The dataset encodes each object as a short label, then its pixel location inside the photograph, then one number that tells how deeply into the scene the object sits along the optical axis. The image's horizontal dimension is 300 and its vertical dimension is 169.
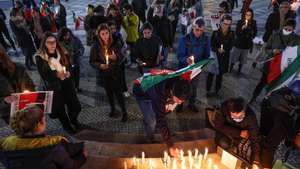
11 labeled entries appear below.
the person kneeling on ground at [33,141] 2.98
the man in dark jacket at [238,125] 3.85
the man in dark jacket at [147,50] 5.98
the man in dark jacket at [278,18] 7.57
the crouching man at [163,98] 3.48
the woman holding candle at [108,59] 5.44
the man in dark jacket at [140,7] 11.33
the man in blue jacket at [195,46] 5.70
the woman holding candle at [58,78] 4.85
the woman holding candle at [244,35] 7.29
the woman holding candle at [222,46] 6.24
